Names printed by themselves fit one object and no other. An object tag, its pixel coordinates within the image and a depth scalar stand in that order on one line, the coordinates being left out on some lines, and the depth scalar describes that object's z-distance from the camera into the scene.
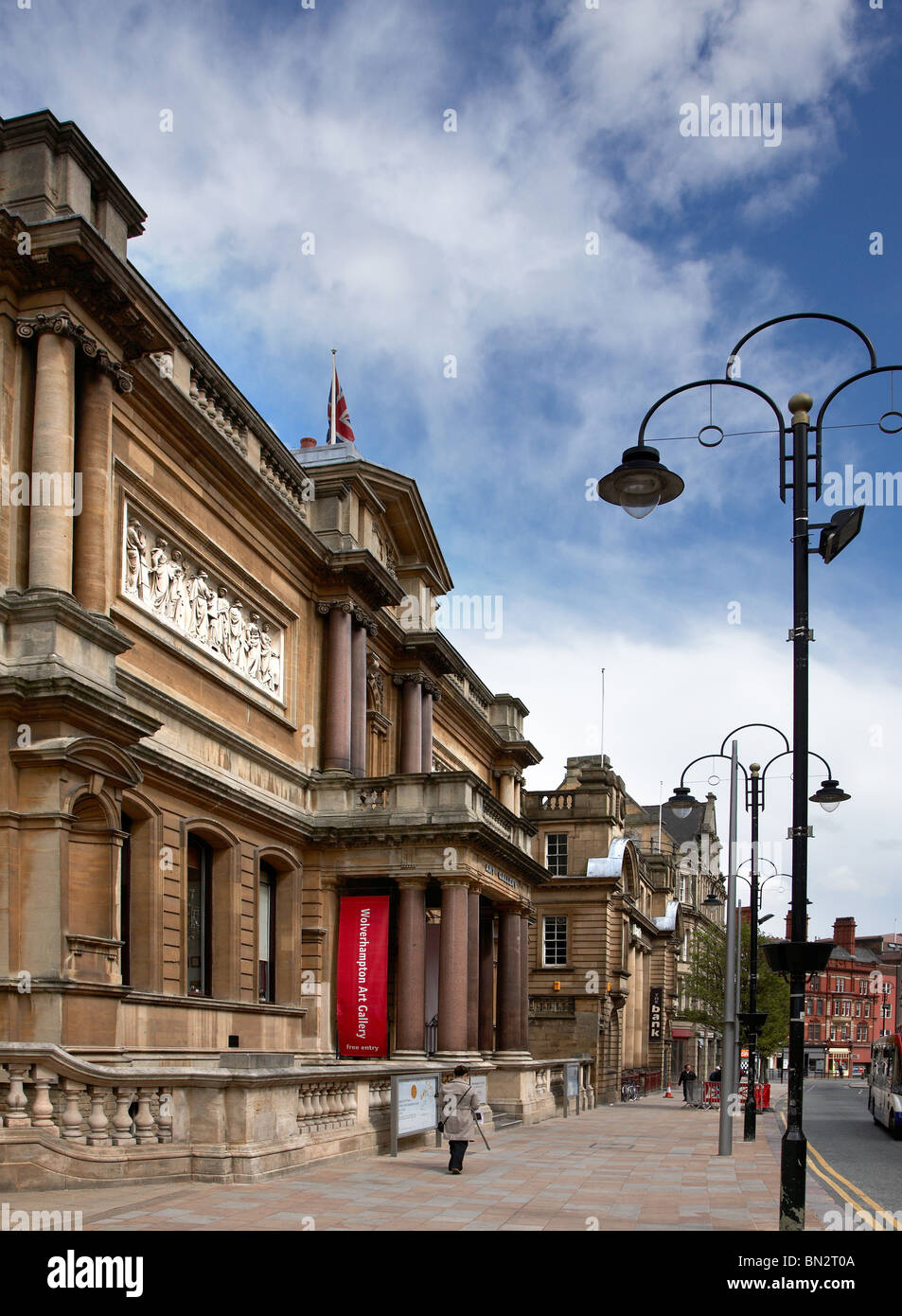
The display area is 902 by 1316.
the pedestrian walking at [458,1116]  17.36
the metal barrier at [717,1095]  45.19
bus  32.66
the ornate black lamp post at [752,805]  22.48
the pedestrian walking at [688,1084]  45.99
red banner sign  27.50
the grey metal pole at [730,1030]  23.28
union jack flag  34.09
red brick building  141.25
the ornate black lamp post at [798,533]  11.48
